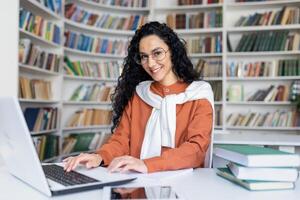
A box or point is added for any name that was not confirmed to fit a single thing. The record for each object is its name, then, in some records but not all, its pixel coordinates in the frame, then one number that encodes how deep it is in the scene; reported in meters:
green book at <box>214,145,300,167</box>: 1.00
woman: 1.57
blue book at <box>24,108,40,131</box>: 3.69
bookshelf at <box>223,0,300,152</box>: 4.58
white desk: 0.92
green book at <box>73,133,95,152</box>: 4.56
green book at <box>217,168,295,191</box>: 0.99
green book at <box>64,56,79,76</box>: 4.57
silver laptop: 0.87
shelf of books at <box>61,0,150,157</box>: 4.61
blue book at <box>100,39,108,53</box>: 4.94
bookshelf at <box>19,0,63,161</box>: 3.59
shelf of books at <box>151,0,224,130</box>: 4.73
